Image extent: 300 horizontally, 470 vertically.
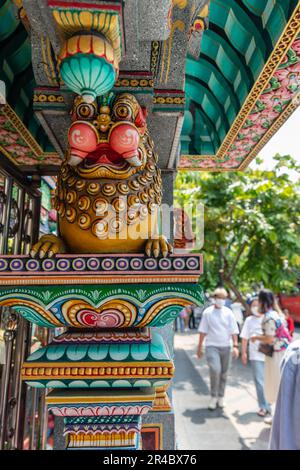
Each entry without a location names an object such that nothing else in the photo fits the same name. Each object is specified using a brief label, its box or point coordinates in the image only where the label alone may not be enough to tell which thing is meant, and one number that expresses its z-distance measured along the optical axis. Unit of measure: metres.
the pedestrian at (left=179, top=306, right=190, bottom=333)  13.89
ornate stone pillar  1.18
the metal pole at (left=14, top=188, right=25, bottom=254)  2.60
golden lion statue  1.23
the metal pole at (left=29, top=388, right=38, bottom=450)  2.81
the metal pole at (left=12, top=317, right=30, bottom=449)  2.54
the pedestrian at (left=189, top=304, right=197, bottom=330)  14.23
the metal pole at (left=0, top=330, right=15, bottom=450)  2.33
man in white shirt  5.09
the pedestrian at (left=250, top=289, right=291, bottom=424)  4.24
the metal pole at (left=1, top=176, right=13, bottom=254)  2.35
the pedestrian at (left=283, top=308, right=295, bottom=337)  6.89
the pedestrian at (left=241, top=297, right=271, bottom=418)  4.79
